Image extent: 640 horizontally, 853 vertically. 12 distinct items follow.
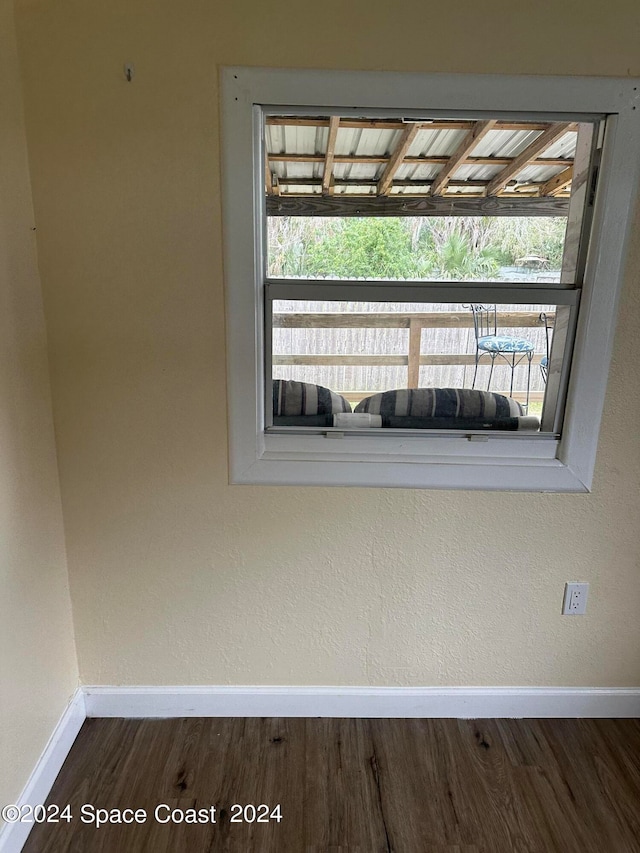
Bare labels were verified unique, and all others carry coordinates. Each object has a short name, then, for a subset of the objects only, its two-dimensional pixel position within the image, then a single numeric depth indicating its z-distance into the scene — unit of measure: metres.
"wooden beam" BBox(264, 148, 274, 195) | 1.33
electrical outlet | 1.52
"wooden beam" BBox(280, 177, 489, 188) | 1.35
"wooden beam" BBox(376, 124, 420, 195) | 1.34
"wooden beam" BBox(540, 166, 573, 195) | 1.36
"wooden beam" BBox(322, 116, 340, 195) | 1.31
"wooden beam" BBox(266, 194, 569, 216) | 1.35
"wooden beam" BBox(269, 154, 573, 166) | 1.34
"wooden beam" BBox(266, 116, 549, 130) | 1.29
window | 1.25
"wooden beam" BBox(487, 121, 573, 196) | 1.32
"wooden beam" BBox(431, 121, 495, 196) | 1.33
